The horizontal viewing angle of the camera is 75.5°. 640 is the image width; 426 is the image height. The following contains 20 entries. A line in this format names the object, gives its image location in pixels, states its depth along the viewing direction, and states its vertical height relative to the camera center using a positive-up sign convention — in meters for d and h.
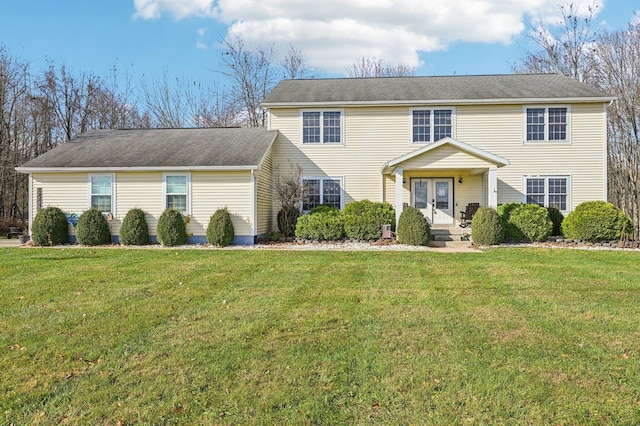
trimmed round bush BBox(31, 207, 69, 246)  13.91 -0.43
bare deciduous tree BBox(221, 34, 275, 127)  30.14 +10.78
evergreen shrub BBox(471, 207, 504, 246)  13.20 -0.39
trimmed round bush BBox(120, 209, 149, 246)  14.02 -0.49
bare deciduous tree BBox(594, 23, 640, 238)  22.58 +6.34
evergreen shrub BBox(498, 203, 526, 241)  13.84 -0.54
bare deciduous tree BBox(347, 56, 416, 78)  32.47 +11.60
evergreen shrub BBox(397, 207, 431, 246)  13.21 -0.43
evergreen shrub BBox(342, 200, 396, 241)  14.35 -0.19
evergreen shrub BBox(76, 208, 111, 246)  13.98 -0.46
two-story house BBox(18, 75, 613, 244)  14.65 +2.26
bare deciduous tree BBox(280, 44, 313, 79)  31.98 +11.91
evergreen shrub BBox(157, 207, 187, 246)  13.76 -0.45
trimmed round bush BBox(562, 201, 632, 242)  13.37 -0.26
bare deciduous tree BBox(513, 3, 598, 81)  24.50 +10.39
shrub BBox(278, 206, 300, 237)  15.68 -0.17
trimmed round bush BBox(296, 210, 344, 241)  14.41 -0.43
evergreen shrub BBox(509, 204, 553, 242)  13.73 -0.24
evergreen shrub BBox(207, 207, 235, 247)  13.61 -0.48
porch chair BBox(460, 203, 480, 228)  16.12 +0.11
